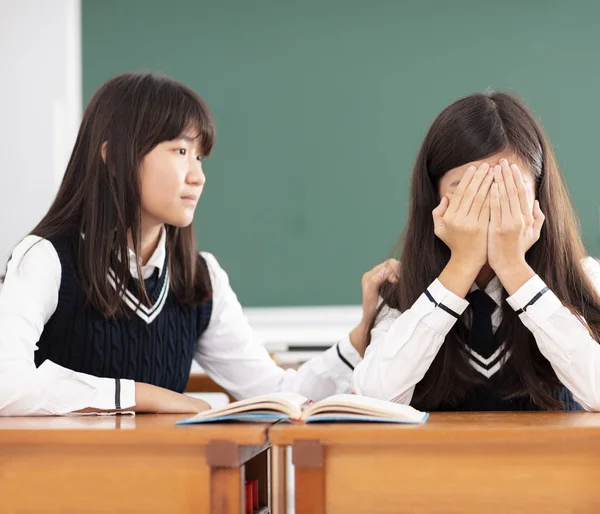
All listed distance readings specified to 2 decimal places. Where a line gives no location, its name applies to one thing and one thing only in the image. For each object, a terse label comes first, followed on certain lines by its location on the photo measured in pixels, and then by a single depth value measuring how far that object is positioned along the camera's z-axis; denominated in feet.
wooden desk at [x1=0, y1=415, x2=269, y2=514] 6.62
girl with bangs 8.52
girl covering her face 7.80
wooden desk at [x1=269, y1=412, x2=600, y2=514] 6.60
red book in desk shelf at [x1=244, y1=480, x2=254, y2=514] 7.25
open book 6.85
